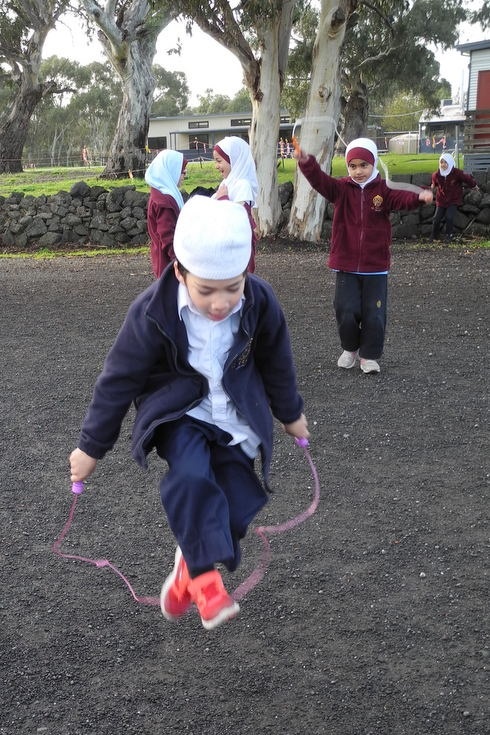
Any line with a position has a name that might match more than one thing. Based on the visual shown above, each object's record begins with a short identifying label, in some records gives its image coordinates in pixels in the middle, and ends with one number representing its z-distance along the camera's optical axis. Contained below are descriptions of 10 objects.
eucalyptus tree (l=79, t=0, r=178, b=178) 27.19
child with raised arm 6.71
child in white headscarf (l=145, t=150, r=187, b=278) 7.12
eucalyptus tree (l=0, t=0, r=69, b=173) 35.62
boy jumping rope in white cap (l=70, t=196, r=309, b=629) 2.63
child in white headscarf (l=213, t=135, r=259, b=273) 7.15
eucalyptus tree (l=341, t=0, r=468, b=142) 40.47
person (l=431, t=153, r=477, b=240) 15.94
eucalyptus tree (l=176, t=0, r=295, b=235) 14.99
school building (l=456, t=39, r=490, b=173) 30.89
